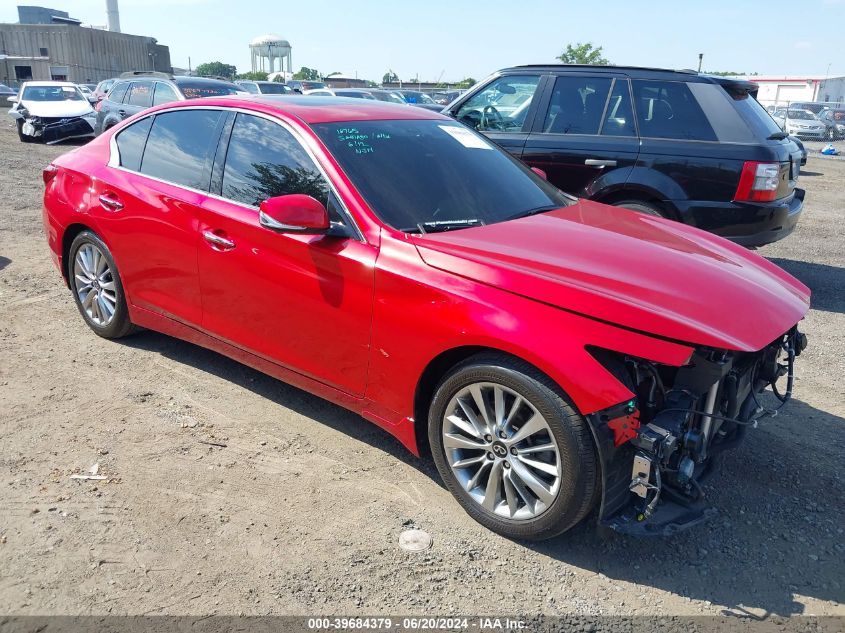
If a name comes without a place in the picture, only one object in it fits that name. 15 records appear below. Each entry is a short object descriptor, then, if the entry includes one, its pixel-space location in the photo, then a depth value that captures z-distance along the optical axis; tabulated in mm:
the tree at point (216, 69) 141750
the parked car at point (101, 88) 24094
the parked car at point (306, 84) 33125
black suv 6168
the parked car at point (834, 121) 28623
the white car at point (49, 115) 18547
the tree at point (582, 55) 47656
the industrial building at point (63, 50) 68250
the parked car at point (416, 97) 27580
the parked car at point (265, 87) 24002
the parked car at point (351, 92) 21411
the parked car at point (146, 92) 13914
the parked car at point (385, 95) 24594
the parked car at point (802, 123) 26984
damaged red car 2791
